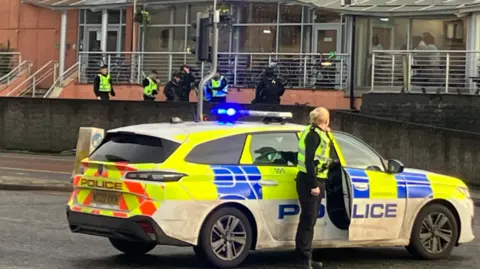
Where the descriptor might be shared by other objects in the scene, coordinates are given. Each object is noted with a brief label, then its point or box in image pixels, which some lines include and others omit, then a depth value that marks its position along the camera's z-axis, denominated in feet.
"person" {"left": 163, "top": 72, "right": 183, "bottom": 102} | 84.69
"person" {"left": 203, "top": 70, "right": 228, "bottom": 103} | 79.25
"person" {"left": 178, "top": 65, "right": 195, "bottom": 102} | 84.23
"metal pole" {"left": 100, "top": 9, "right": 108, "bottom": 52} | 109.19
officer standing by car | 29.55
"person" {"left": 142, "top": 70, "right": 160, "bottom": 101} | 87.17
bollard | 54.70
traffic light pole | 55.34
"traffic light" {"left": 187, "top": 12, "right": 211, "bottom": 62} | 55.83
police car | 28.55
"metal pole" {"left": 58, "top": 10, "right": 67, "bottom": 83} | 111.75
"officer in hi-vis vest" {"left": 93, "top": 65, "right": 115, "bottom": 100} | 85.98
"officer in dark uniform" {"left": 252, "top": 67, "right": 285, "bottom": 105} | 78.54
